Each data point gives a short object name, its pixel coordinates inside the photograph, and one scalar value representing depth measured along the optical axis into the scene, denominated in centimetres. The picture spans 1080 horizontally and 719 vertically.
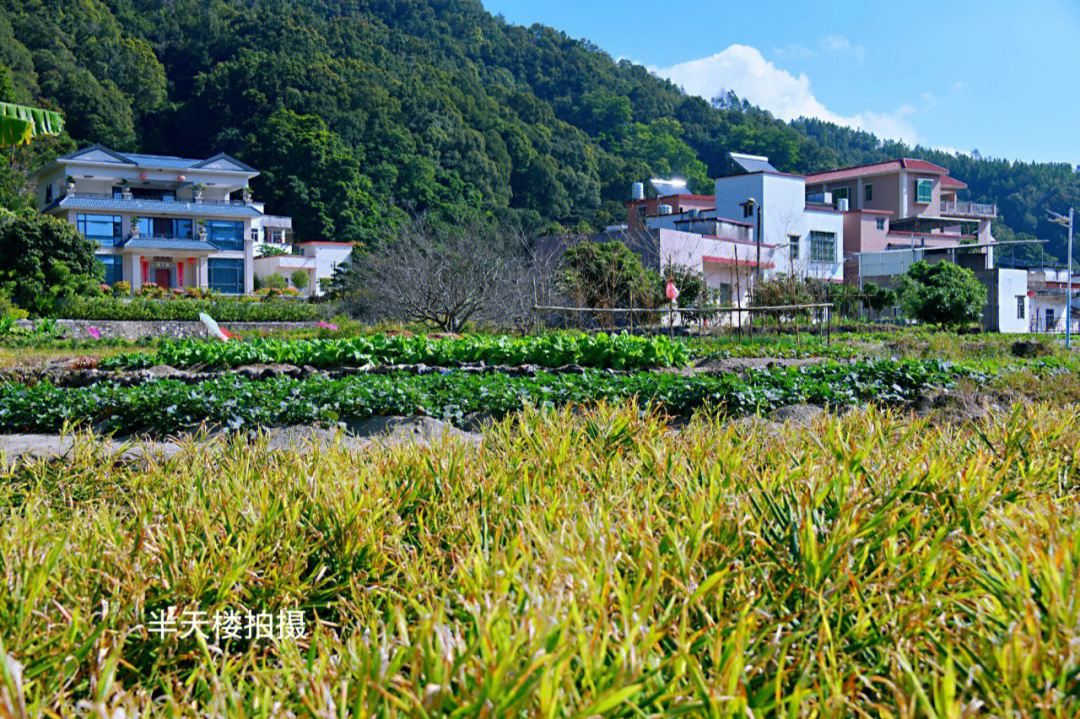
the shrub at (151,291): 3672
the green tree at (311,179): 5856
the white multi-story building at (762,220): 3934
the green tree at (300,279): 5316
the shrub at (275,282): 5142
